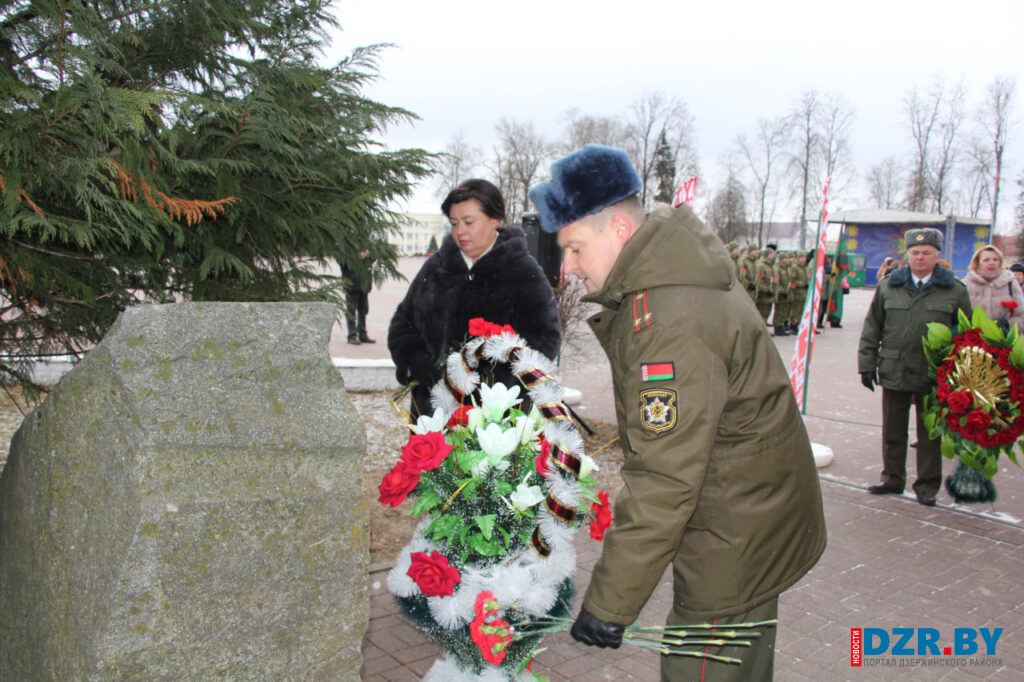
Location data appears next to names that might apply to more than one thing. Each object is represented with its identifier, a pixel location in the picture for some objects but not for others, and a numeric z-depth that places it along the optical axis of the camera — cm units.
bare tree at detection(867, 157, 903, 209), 6115
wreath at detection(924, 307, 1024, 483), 539
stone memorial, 219
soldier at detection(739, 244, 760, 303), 1855
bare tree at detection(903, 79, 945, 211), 4997
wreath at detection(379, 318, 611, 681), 240
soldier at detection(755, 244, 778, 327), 1844
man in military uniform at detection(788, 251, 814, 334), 1906
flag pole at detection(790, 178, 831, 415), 791
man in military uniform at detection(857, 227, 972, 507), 609
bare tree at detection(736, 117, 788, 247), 5188
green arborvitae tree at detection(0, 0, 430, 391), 303
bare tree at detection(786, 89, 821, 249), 4978
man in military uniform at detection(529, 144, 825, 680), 189
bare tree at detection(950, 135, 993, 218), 4581
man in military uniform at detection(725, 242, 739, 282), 2084
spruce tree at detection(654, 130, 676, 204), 5138
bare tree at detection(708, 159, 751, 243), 5584
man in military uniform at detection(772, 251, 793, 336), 1900
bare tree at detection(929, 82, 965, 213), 4975
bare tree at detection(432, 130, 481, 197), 4487
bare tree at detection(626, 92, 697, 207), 5156
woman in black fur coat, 406
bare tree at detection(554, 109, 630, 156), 4853
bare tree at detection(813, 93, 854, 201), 4919
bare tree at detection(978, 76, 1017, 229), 4503
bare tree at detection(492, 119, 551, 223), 4600
